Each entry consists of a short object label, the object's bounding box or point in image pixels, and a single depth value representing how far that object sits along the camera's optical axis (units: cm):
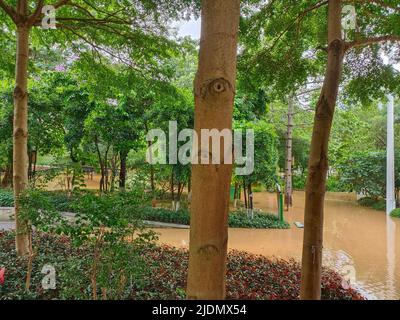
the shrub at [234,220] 1034
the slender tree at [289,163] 1304
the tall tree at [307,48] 452
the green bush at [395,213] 1271
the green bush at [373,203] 1473
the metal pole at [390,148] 1271
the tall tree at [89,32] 468
